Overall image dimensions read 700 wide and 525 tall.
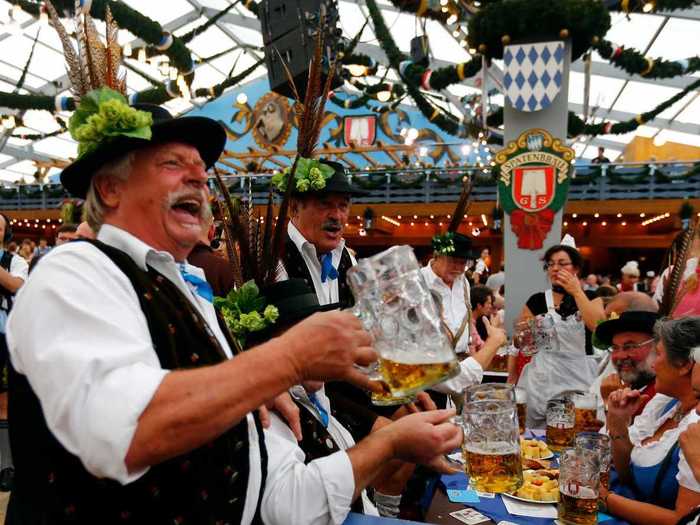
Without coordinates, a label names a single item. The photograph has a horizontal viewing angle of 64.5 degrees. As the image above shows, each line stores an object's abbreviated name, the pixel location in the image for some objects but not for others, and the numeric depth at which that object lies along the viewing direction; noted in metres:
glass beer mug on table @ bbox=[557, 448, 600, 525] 1.36
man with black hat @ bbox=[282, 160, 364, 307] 1.96
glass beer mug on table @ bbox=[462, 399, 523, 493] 1.17
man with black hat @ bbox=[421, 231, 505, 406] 3.02
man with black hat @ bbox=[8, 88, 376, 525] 0.67
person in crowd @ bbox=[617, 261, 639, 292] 6.77
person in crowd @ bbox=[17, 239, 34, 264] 8.02
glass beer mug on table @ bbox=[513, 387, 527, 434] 2.00
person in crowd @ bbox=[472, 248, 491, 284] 7.89
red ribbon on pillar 5.02
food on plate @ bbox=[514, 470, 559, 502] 1.54
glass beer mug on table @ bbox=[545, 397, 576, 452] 1.95
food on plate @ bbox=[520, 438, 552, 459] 1.92
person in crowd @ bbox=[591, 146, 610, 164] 12.40
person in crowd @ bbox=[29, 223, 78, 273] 3.46
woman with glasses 2.90
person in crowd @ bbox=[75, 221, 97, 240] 1.96
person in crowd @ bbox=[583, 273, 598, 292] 8.65
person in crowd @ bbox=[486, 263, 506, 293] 6.95
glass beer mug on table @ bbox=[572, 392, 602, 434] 2.00
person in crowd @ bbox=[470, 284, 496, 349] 4.46
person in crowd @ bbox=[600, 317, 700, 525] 1.46
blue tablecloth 1.44
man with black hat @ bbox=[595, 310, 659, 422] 2.07
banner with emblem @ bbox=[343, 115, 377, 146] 12.91
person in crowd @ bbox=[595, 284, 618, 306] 4.51
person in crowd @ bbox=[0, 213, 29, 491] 2.92
